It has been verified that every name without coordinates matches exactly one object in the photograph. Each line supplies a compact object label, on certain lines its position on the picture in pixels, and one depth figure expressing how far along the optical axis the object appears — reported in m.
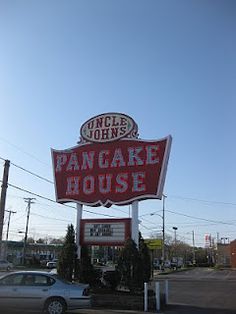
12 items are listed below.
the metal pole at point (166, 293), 12.51
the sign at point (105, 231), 13.19
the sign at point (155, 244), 46.83
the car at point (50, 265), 49.16
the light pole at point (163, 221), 45.59
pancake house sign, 13.01
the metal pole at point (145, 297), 11.18
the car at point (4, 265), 40.29
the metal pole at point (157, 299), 11.40
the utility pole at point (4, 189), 21.04
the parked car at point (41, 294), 9.61
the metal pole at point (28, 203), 53.37
